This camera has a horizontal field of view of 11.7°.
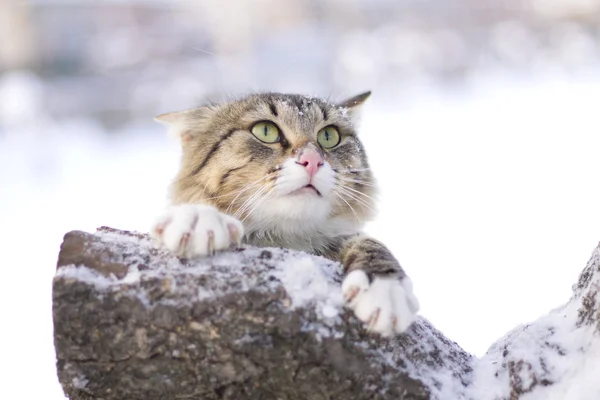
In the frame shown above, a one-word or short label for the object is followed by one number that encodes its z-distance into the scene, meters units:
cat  1.47
